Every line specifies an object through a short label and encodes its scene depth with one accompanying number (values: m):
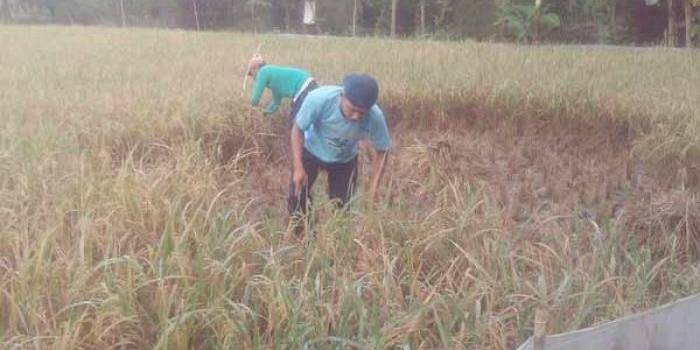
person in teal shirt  4.69
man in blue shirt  3.31
